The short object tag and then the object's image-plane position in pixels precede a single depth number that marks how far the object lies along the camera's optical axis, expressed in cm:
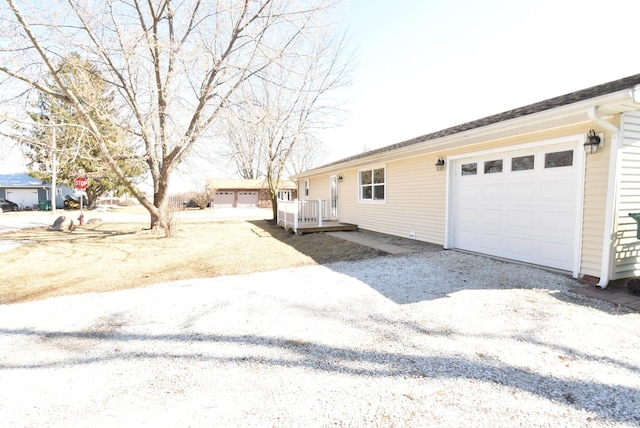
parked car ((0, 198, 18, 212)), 2575
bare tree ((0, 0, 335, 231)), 812
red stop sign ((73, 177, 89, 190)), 1434
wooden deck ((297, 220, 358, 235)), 1137
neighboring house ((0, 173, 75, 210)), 2709
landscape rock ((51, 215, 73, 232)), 1323
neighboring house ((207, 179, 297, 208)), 3212
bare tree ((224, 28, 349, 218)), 1577
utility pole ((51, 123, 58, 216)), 836
